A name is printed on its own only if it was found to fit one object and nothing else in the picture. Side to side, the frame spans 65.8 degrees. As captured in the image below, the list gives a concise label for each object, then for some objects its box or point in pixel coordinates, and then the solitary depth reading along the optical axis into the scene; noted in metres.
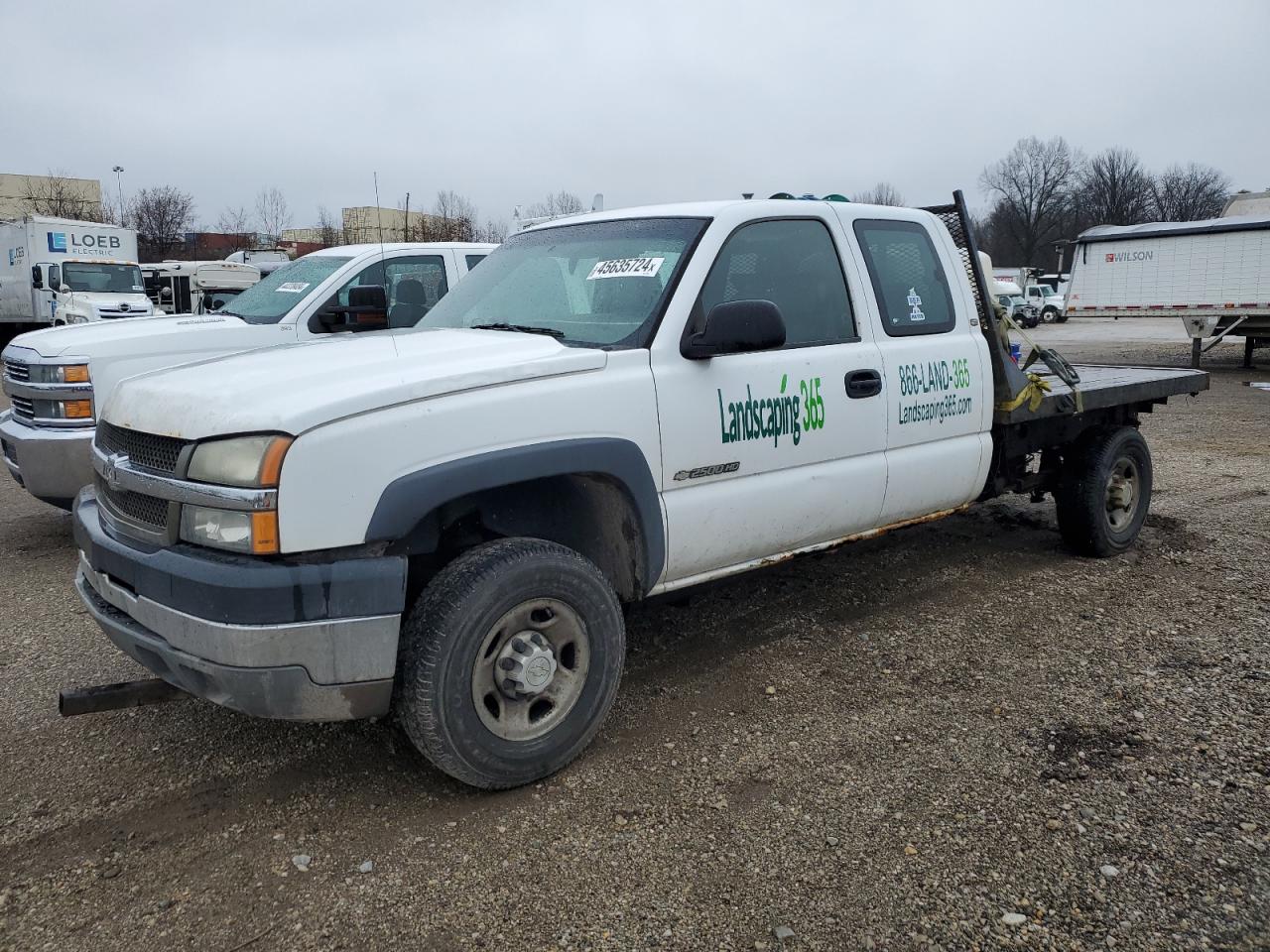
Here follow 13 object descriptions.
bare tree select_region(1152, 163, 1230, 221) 81.25
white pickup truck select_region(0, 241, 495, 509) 5.65
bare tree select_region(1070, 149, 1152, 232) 83.88
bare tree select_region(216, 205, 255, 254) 48.31
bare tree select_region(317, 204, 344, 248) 39.47
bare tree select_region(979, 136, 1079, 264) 86.88
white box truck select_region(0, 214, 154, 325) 20.70
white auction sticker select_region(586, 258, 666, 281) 3.77
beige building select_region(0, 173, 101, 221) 45.12
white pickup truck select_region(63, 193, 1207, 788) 2.76
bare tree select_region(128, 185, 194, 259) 46.88
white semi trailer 16.97
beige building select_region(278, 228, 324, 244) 50.47
